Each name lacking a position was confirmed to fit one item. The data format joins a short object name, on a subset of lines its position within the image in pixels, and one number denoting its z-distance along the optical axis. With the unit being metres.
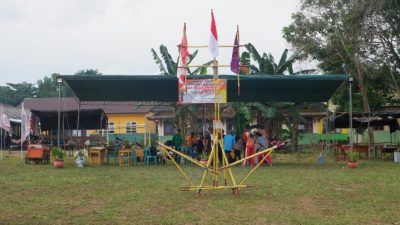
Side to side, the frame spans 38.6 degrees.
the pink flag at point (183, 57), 11.63
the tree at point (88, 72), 73.06
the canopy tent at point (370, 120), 25.67
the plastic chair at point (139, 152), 21.97
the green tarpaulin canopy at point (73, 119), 26.59
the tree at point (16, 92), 62.47
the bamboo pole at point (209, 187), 11.52
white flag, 23.03
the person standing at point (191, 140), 23.97
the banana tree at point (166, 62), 27.03
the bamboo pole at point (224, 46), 11.55
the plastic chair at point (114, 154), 22.44
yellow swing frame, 11.54
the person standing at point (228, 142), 21.22
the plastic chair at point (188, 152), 22.83
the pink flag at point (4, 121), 25.52
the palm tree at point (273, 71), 26.86
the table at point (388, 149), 24.66
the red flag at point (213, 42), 11.37
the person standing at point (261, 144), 21.30
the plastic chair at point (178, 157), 22.81
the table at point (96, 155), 21.59
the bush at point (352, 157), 19.86
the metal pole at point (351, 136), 20.66
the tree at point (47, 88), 70.66
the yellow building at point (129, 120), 48.19
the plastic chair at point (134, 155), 21.84
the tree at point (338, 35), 27.22
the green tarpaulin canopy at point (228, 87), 20.27
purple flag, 11.64
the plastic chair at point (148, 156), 22.16
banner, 18.41
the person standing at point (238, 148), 21.97
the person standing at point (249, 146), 20.64
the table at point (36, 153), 21.62
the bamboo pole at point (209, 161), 11.63
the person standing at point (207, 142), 23.26
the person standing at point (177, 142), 22.88
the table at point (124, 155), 21.59
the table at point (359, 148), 24.42
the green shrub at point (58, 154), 19.94
